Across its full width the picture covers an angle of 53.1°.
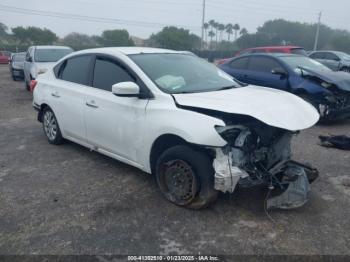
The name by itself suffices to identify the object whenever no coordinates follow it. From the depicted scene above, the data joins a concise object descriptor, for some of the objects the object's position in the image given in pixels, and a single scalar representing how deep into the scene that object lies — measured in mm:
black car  17216
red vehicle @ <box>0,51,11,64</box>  33688
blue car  7355
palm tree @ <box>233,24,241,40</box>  103188
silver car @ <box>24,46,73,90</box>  11469
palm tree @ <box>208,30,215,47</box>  96869
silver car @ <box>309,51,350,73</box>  16172
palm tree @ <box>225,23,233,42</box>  101625
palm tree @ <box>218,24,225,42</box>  99688
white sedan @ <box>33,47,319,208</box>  3455
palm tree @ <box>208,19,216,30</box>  97706
